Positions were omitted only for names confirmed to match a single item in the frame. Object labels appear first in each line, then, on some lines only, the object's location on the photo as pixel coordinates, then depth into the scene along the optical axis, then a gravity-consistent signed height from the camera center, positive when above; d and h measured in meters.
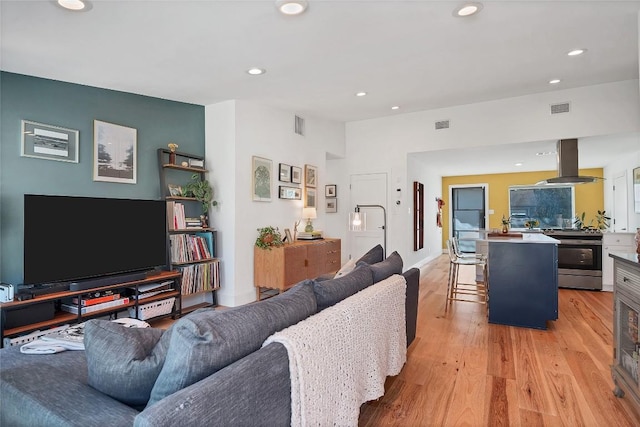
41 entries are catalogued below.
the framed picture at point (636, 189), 5.47 +0.39
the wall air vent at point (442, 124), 5.39 +1.40
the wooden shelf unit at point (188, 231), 4.05 -0.18
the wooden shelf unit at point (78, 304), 2.63 -0.84
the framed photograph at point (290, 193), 5.04 +0.34
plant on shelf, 4.30 +0.31
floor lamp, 6.04 -0.11
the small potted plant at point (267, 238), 4.54 -0.30
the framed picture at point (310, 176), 5.52 +0.64
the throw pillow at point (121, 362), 1.10 -0.46
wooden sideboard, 4.39 -0.65
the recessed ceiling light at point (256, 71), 3.56 +1.50
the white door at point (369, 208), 6.07 +0.15
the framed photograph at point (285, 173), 5.03 +0.62
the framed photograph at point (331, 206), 6.44 +0.17
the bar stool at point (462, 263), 4.03 -0.56
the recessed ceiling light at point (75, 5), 2.25 +1.39
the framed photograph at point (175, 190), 4.16 +0.31
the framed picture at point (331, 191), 6.46 +0.45
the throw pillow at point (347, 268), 2.60 -0.41
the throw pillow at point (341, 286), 1.79 -0.40
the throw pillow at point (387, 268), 2.42 -0.39
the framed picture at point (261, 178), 4.59 +0.50
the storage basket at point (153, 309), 3.48 -0.96
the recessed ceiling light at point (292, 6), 2.41 +1.47
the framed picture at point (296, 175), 5.23 +0.62
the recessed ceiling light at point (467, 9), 2.50 +1.50
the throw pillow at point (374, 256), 2.76 -0.34
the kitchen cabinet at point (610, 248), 4.84 -0.49
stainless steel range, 5.00 -0.66
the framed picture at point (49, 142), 3.07 +0.69
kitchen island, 3.36 -0.67
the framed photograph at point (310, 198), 5.53 +0.28
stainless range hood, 4.84 +0.73
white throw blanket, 1.27 -0.64
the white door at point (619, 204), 6.24 +0.18
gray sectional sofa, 0.95 -0.48
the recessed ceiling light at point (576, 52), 3.35 +1.57
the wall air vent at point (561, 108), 4.64 +1.42
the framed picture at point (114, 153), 3.56 +0.68
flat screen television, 2.88 -0.19
